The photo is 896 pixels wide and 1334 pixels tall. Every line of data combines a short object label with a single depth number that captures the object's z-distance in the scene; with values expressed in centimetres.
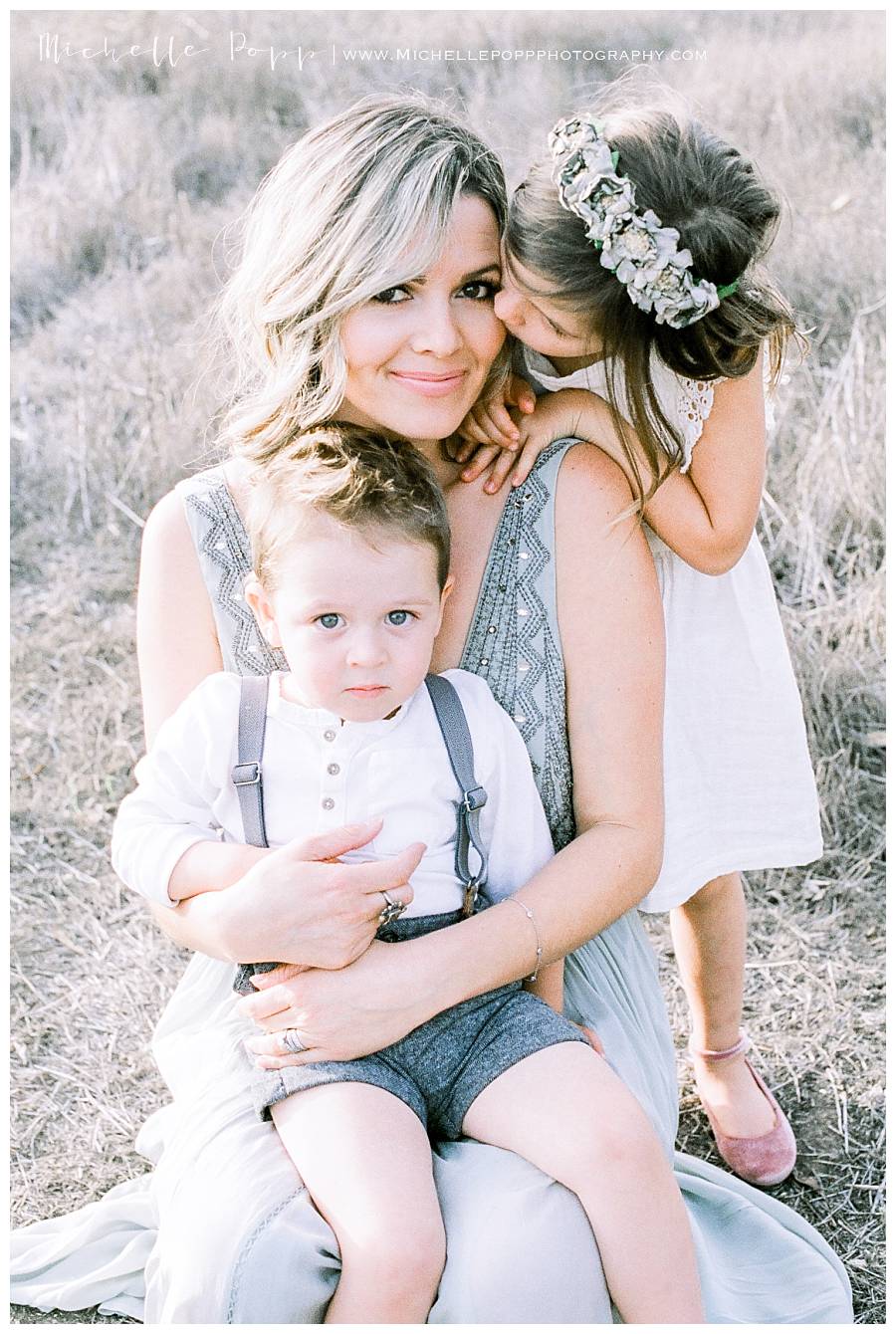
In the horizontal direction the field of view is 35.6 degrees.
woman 190
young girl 210
